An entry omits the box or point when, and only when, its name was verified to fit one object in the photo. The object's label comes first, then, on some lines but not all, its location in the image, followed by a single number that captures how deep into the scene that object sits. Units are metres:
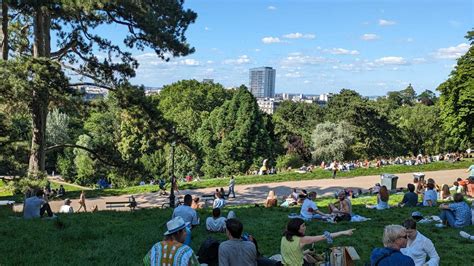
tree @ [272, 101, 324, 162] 52.50
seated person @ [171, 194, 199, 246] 10.38
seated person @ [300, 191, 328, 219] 12.76
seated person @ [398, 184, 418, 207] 15.63
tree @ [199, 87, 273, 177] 45.00
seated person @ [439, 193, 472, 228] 11.57
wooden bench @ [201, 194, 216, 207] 22.31
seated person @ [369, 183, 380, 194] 22.27
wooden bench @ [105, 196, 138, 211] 19.00
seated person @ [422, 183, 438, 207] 15.23
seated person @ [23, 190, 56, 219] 12.57
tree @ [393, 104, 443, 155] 60.03
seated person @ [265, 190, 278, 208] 17.77
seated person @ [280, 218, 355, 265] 6.35
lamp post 20.45
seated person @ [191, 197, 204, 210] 17.88
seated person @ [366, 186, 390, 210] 15.38
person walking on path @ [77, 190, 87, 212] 19.84
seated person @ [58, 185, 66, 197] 24.62
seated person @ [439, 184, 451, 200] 17.62
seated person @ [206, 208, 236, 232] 11.04
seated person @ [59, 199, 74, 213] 15.83
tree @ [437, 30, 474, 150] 31.41
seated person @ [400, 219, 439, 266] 7.18
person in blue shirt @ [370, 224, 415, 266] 4.85
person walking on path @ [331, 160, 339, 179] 30.19
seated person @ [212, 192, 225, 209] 16.03
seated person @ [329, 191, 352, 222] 12.66
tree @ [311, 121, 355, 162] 52.12
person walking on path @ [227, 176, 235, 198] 23.95
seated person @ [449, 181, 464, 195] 18.71
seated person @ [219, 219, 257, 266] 5.56
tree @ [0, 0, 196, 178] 16.61
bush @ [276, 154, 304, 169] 45.97
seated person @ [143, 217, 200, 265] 4.59
